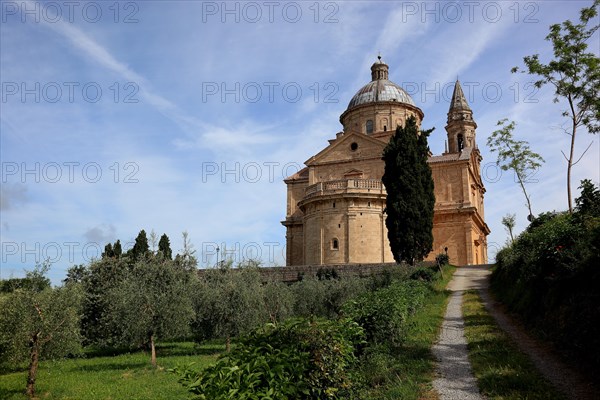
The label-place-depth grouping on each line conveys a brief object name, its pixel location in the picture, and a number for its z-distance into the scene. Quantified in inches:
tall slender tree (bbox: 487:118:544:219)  1328.7
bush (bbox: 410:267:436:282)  976.4
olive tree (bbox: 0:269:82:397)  639.8
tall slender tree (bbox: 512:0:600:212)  861.8
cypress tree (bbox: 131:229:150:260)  1706.3
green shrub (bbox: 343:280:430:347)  421.4
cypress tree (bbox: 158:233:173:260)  1811.6
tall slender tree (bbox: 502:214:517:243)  1682.0
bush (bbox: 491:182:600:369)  370.3
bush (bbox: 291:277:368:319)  993.5
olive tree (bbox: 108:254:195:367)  763.4
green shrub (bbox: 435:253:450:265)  1194.9
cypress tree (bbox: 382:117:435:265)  1170.6
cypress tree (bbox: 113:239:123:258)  1766.2
